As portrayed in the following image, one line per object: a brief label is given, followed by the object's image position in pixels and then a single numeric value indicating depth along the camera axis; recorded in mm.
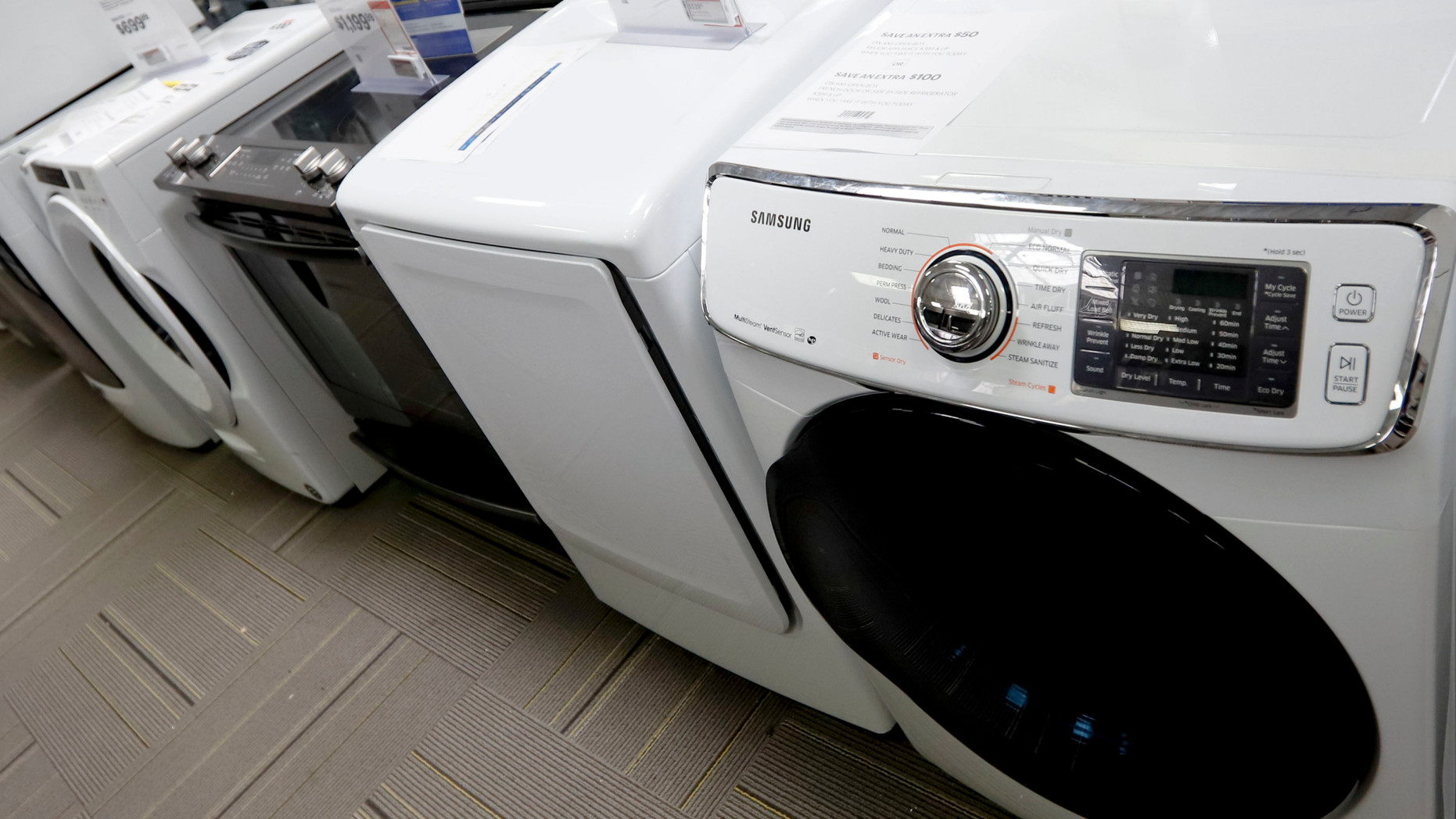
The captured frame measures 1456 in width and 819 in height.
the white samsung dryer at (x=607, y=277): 761
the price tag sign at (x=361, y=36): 1184
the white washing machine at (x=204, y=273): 1412
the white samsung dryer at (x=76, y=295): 1586
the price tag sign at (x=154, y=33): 1562
